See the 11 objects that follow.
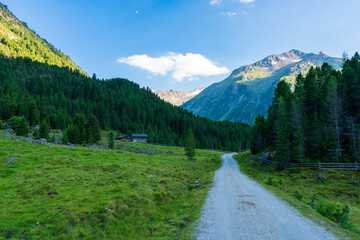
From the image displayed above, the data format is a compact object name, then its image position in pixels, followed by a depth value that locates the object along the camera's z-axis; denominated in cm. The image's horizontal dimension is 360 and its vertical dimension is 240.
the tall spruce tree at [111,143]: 6172
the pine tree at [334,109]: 3553
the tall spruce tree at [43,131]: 5234
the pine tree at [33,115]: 7298
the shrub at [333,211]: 1280
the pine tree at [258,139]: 6561
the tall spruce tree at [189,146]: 5406
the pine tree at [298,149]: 3619
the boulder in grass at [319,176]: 2739
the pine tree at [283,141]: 3938
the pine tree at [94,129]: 7025
